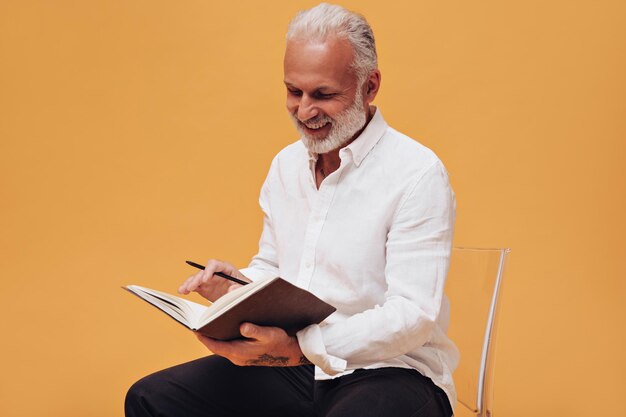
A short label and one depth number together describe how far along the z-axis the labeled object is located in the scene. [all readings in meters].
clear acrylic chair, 2.55
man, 2.37
